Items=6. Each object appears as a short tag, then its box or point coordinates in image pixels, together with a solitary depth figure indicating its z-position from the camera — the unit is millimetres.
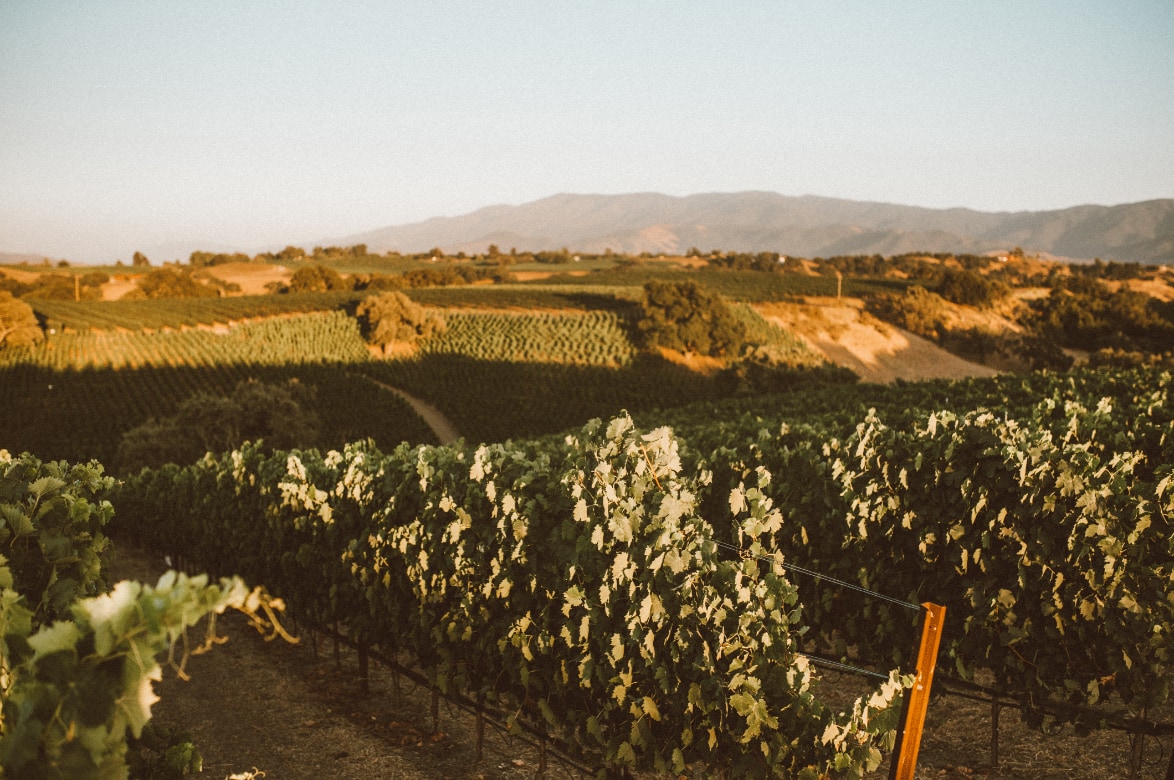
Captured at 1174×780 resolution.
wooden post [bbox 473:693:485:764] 8531
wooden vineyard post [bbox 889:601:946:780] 5258
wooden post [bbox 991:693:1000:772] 8109
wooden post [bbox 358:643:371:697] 11156
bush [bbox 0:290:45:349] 55406
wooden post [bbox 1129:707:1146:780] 7365
